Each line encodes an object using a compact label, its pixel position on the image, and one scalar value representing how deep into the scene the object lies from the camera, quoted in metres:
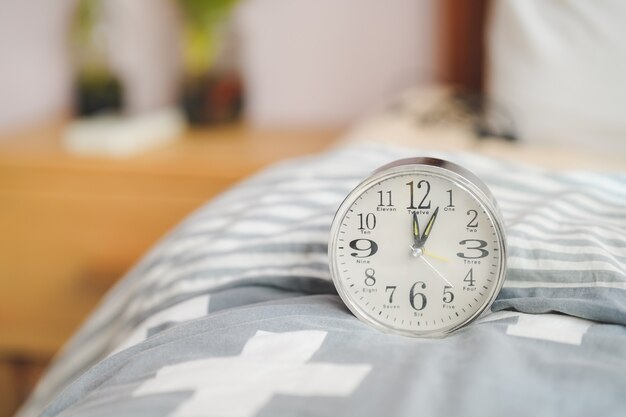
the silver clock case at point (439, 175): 0.63
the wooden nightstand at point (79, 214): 1.51
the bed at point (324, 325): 0.50
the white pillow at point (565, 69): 1.23
